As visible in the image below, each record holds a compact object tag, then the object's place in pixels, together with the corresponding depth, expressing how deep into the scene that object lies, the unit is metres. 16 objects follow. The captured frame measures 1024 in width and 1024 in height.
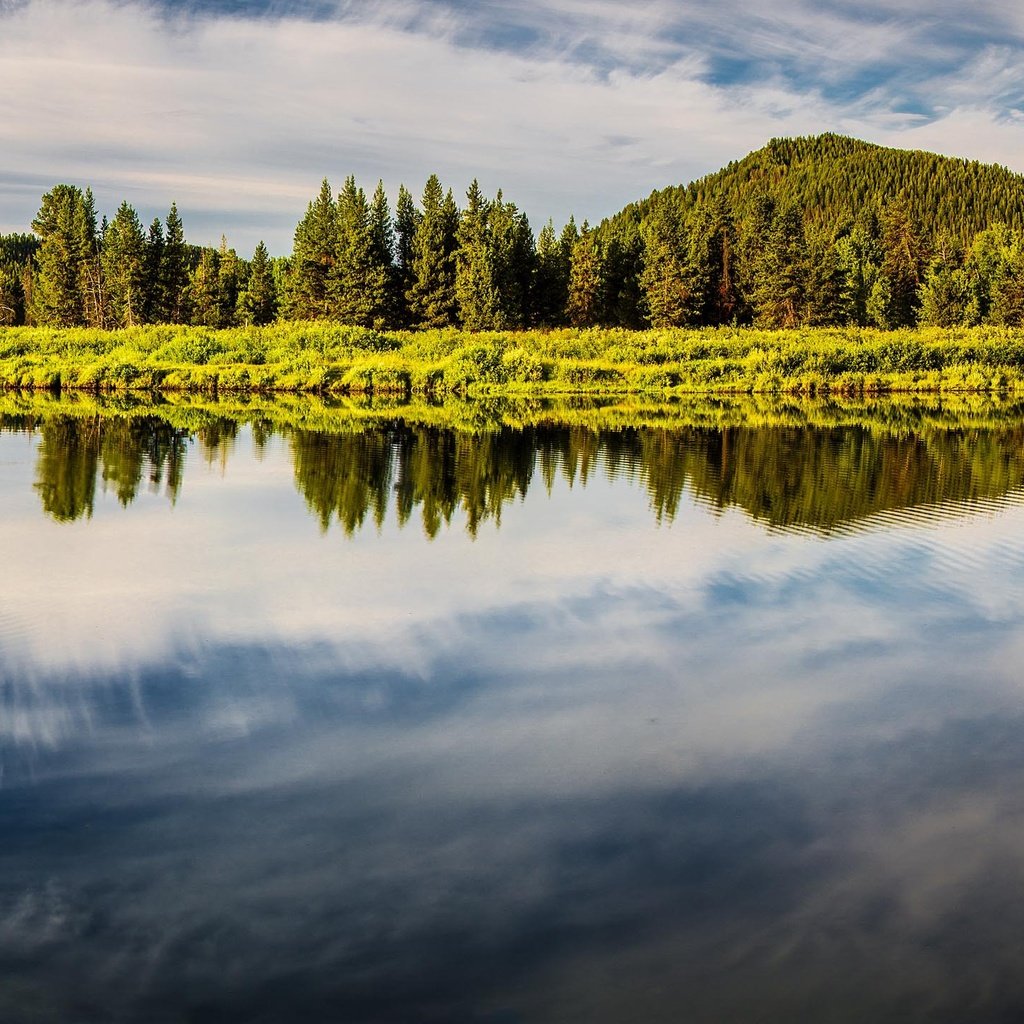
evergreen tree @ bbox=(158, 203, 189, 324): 103.72
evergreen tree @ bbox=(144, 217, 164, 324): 100.62
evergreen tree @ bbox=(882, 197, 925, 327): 98.94
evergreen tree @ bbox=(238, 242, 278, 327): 106.38
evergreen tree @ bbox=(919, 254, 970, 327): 92.62
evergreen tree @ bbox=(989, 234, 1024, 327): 90.88
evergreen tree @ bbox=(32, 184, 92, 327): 104.06
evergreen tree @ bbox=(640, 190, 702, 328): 84.88
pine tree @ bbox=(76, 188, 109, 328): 104.44
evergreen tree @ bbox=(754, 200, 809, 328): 84.94
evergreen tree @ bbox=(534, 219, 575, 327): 92.56
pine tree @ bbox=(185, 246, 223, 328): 107.44
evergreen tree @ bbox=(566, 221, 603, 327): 90.44
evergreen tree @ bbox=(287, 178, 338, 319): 90.31
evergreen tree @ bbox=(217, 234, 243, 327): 108.81
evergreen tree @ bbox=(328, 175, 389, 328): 82.75
